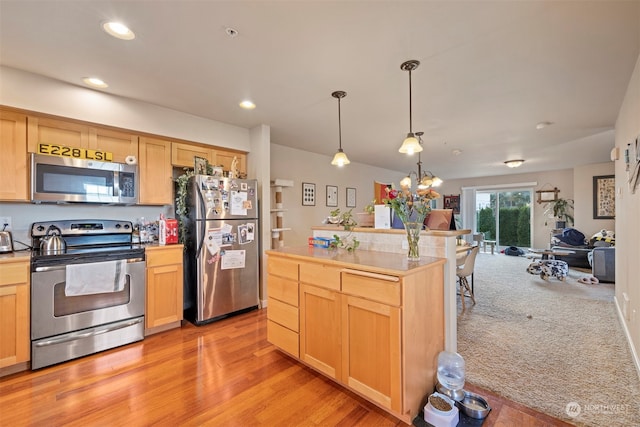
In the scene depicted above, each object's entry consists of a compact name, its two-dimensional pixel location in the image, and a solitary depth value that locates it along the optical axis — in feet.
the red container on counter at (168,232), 9.77
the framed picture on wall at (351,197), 19.79
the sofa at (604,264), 15.14
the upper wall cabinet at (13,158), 7.45
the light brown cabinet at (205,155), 10.70
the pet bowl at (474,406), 5.34
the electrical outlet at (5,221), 7.93
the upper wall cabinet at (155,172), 9.80
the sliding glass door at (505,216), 26.27
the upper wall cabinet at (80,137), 7.95
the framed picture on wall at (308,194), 16.33
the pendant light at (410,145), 7.71
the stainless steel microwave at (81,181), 7.89
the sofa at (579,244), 17.74
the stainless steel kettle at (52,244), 7.85
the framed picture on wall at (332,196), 18.07
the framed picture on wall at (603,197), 20.07
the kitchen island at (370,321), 5.19
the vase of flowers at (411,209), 6.25
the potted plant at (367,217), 8.78
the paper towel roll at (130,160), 9.37
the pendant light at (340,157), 8.97
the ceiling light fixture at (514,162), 19.13
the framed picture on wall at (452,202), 29.53
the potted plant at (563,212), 22.93
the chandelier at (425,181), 13.73
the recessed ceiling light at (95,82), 7.89
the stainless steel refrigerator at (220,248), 9.98
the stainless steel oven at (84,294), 7.20
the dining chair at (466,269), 10.90
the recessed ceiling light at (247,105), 9.55
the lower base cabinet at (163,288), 9.13
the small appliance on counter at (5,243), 7.54
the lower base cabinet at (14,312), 6.73
